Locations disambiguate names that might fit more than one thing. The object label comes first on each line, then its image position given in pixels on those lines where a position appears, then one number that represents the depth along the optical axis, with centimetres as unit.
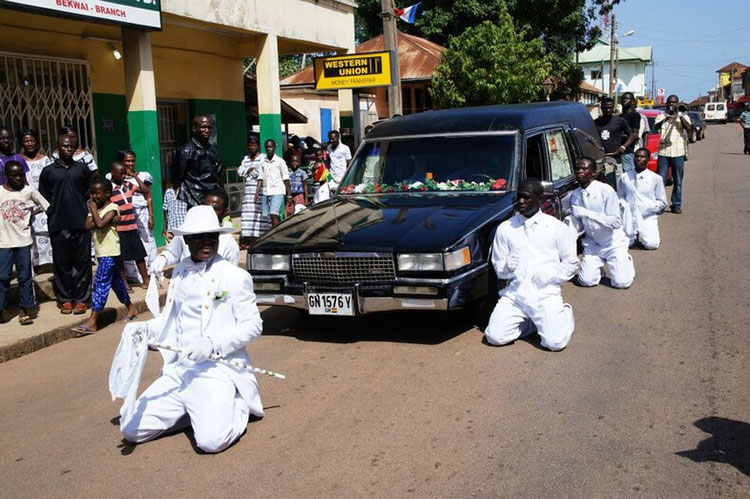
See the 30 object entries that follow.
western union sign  1425
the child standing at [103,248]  779
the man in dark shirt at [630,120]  1313
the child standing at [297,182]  1342
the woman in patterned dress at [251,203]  1179
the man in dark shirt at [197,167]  877
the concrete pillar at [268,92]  1430
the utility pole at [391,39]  1488
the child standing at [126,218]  887
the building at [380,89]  2825
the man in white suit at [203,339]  452
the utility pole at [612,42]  5102
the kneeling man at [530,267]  630
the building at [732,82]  12288
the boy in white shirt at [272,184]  1170
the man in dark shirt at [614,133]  1270
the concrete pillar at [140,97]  1129
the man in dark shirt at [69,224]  810
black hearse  629
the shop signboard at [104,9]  923
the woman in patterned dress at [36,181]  895
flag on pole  1659
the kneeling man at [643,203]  1049
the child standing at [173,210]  922
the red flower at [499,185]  747
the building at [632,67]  10494
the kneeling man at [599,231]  834
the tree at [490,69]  2442
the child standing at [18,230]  770
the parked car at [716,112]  7938
